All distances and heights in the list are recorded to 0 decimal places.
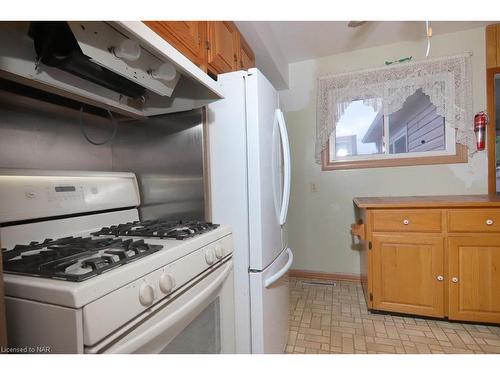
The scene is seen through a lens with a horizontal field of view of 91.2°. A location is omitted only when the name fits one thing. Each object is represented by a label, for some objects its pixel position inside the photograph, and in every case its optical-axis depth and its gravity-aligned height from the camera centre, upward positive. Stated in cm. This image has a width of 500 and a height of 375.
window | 230 +42
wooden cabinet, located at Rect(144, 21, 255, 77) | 102 +72
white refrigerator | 110 -4
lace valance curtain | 218 +87
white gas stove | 47 -19
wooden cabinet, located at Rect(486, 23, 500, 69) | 211 +115
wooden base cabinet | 166 -55
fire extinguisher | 211 +44
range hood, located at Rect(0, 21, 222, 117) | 70 +42
